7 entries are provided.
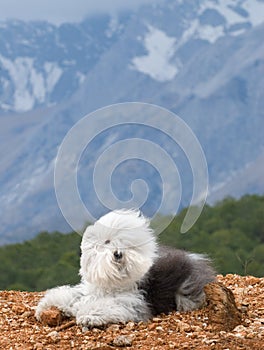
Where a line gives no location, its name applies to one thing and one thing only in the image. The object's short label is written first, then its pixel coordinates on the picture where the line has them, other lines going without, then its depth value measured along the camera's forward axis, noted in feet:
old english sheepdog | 36.88
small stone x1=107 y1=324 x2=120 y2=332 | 36.65
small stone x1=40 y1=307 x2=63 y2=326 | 38.81
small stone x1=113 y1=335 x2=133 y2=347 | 34.45
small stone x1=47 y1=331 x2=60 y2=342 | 36.42
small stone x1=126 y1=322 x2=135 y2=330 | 36.83
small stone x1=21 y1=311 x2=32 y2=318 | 41.51
